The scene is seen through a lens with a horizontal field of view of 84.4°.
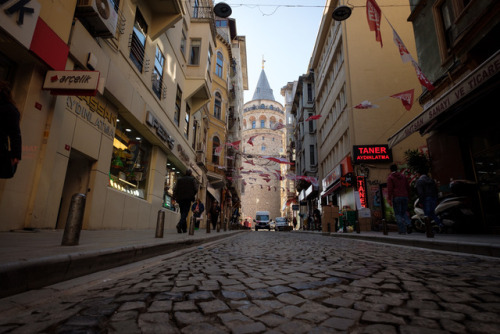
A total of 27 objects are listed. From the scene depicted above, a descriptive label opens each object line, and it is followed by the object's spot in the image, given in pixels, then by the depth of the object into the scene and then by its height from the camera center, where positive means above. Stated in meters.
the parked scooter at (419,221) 10.02 +0.46
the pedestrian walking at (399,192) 9.13 +1.32
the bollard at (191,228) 7.77 +0.04
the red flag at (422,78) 8.97 +5.12
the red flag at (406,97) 11.75 +5.67
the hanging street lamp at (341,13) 10.57 +8.35
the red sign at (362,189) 17.00 +2.63
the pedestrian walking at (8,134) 3.76 +1.26
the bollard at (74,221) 3.48 +0.08
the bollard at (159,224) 6.31 +0.10
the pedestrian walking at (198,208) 15.06 +1.17
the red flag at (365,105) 13.74 +6.25
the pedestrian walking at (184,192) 9.02 +1.19
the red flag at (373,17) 9.09 +6.99
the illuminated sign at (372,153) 17.28 +4.88
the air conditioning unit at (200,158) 19.72 +5.01
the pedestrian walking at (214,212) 16.67 +1.08
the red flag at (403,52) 8.70 +5.65
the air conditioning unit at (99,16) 6.69 +5.21
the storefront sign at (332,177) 20.43 +4.40
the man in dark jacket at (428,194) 8.82 +1.24
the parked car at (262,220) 40.94 +1.49
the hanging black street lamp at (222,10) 11.17 +8.88
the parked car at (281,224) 36.41 +0.95
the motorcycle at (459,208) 8.60 +0.80
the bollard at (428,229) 6.65 +0.10
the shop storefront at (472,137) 7.16 +3.20
